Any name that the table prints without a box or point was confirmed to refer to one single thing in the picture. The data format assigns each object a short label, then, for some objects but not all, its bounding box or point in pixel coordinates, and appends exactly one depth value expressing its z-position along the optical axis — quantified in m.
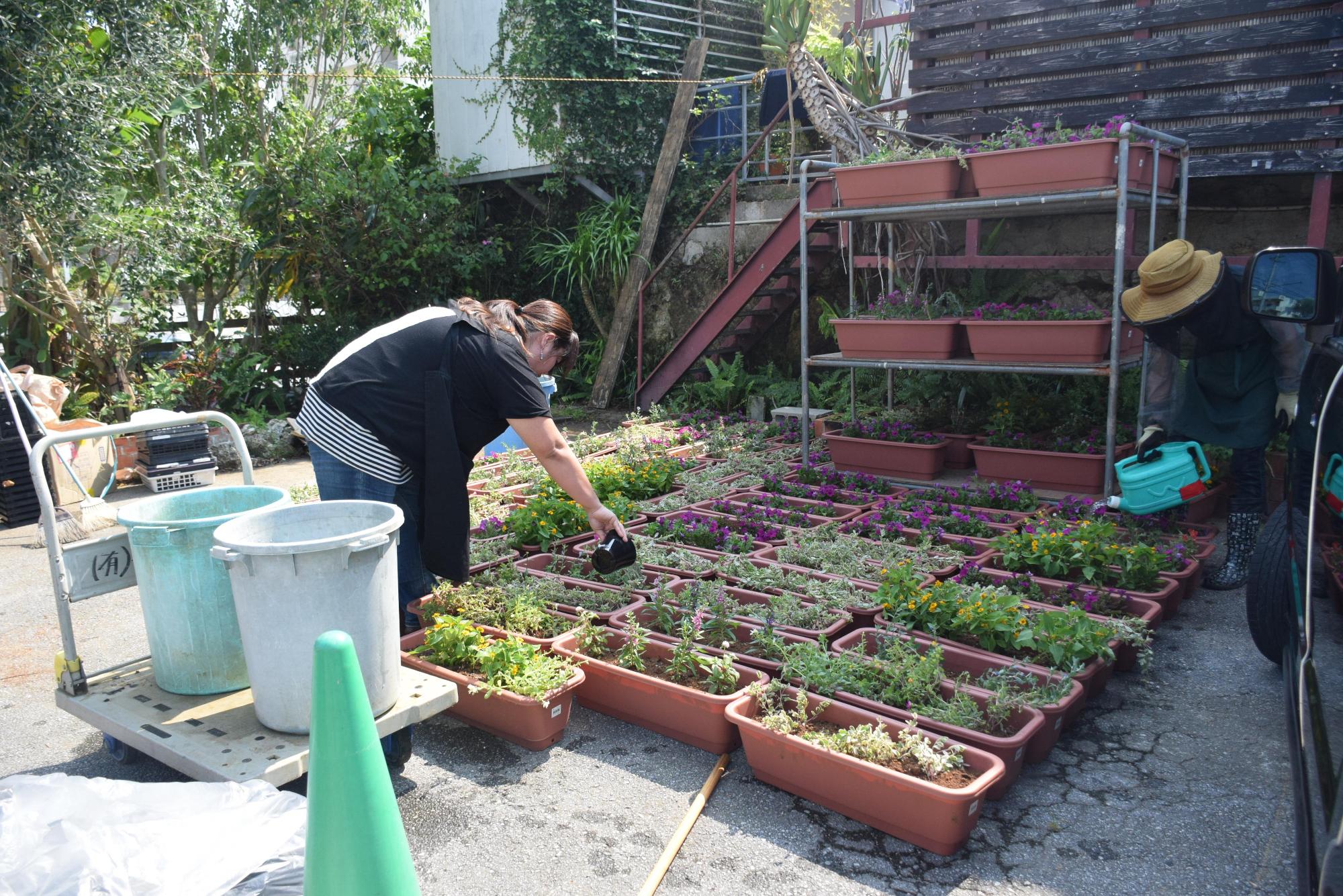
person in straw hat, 4.76
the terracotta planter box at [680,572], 4.59
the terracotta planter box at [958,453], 7.05
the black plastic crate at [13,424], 6.68
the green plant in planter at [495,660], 3.38
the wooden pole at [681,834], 2.66
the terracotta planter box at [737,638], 3.60
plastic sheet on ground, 2.21
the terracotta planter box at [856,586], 4.04
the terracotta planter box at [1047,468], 5.97
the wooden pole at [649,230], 10.52
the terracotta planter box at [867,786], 2.70
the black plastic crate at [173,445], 7.60
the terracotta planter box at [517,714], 3.39
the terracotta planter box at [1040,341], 5.77
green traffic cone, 2.04
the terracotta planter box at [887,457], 6.63
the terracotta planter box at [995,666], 3.18
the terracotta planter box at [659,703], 3.34
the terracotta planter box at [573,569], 4.41
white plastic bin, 2.68
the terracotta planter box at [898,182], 6.10
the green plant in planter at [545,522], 5.12
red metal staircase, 8.87
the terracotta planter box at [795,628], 3.79
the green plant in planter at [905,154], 6.31
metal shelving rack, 5.45
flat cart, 2.71
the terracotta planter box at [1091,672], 3.44
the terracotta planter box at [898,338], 6.39
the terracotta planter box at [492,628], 3.76
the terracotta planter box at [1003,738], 2.97
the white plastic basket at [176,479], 7.57
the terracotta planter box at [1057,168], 5.48
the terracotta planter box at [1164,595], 4.16
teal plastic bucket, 2.94
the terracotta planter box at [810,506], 5.71
